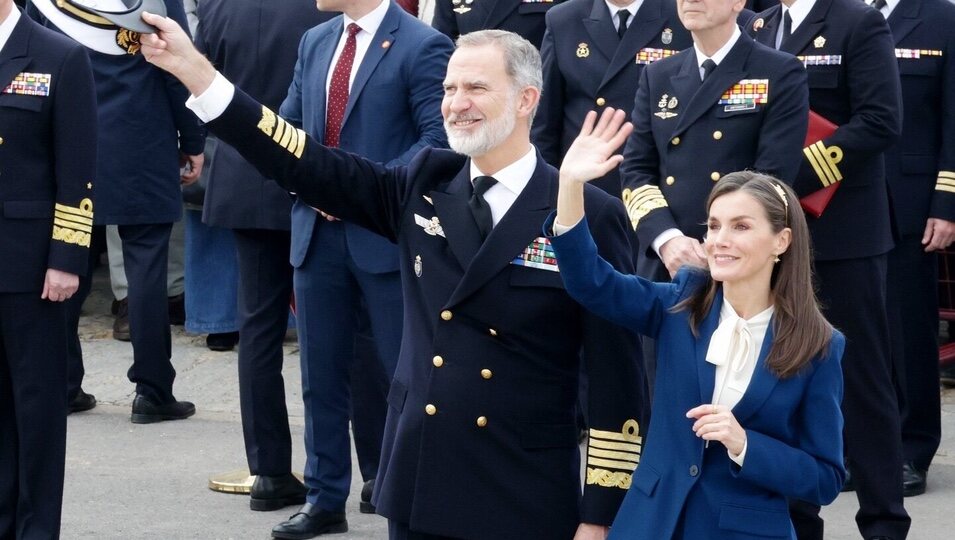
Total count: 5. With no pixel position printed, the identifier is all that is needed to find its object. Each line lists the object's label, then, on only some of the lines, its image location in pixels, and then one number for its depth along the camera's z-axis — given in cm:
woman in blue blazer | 750
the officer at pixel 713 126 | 1049
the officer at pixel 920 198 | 1319
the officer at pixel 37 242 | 1142
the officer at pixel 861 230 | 1137
